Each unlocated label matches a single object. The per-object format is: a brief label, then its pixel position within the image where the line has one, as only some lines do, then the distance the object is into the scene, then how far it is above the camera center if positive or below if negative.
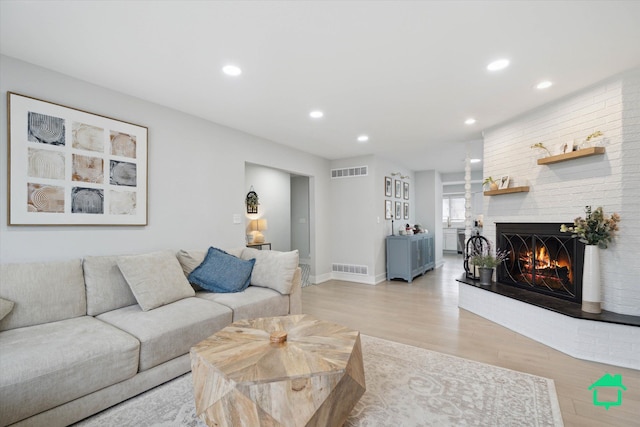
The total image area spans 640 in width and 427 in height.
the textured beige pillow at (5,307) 1.87 -0.59
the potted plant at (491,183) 3.84 +0.44
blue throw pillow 2.98 -0.60
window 10.00 +0.27
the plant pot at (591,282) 2.60 -0.59
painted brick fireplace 2.52 +0.21
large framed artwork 2.27 +0.42
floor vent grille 5.66 -1.05
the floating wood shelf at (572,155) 2.70 +0.59
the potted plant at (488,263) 3.75 -0.60
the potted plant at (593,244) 2.60 -0.26
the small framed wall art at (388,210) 6.05 +0.12
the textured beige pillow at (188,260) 3.05 -0.47
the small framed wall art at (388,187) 6.07 +0.60
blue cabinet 5.69 -0.82
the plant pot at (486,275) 3.77 -0.77
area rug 1.74 -1.21
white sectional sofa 1.55 -0.78
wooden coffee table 1.33 -0.78
